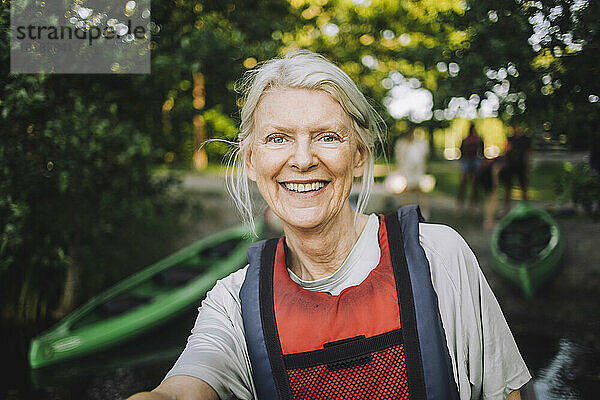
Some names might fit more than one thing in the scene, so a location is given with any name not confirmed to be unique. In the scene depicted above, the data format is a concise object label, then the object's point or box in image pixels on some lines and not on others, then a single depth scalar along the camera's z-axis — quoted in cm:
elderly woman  144
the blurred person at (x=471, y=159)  823
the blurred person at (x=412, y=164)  814
